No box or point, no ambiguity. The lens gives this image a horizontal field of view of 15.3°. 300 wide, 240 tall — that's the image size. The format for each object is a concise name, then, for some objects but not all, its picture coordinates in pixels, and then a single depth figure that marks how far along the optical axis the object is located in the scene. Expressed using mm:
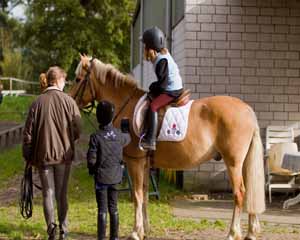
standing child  11305
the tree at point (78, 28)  76646
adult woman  11613
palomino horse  12772
